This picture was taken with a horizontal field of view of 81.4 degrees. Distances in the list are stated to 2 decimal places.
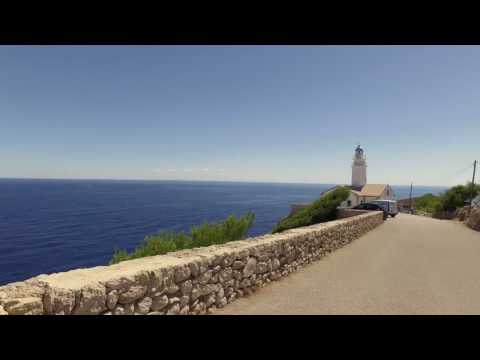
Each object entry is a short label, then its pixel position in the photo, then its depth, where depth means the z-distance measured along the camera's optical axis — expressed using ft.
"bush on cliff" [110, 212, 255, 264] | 38.29
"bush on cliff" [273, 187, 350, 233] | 93.12
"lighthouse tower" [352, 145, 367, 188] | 187.21
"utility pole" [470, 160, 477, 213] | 106.30
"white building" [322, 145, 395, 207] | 161.25
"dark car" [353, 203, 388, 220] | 76.93
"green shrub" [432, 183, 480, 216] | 115.32
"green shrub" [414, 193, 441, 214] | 159.61
